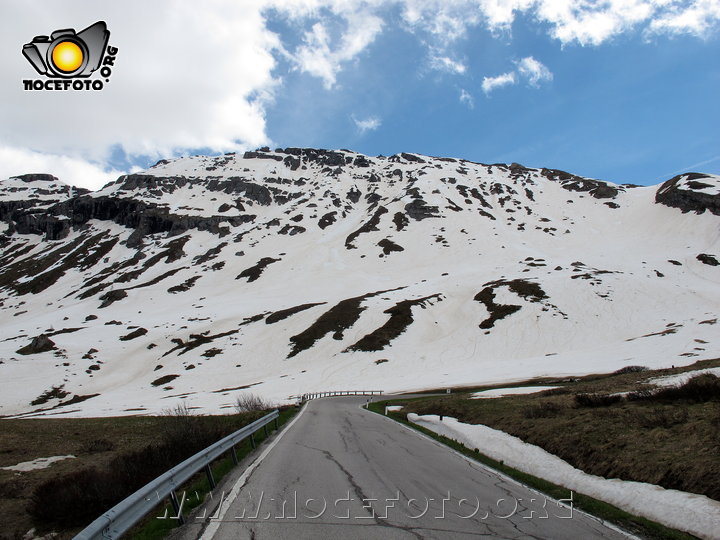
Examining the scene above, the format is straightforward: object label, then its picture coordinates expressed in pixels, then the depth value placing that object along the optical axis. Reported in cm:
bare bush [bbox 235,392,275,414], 2655
